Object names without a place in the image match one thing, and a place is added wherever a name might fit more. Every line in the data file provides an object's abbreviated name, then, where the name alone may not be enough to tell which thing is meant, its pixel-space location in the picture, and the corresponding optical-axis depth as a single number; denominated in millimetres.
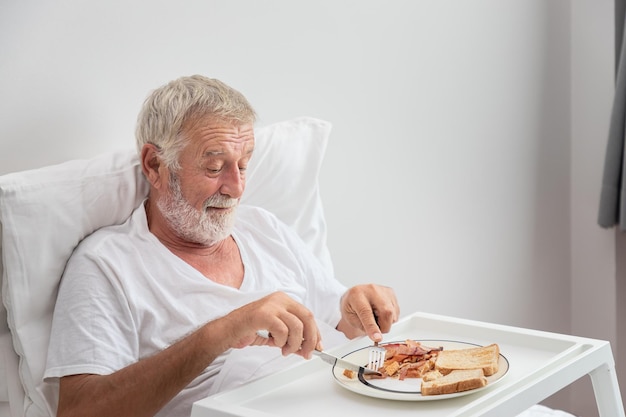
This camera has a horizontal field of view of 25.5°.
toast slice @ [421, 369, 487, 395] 1991
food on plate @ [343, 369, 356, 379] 2110
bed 2183
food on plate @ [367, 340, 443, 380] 2111
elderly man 2109
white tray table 1989
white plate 2001
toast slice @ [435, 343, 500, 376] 2069
